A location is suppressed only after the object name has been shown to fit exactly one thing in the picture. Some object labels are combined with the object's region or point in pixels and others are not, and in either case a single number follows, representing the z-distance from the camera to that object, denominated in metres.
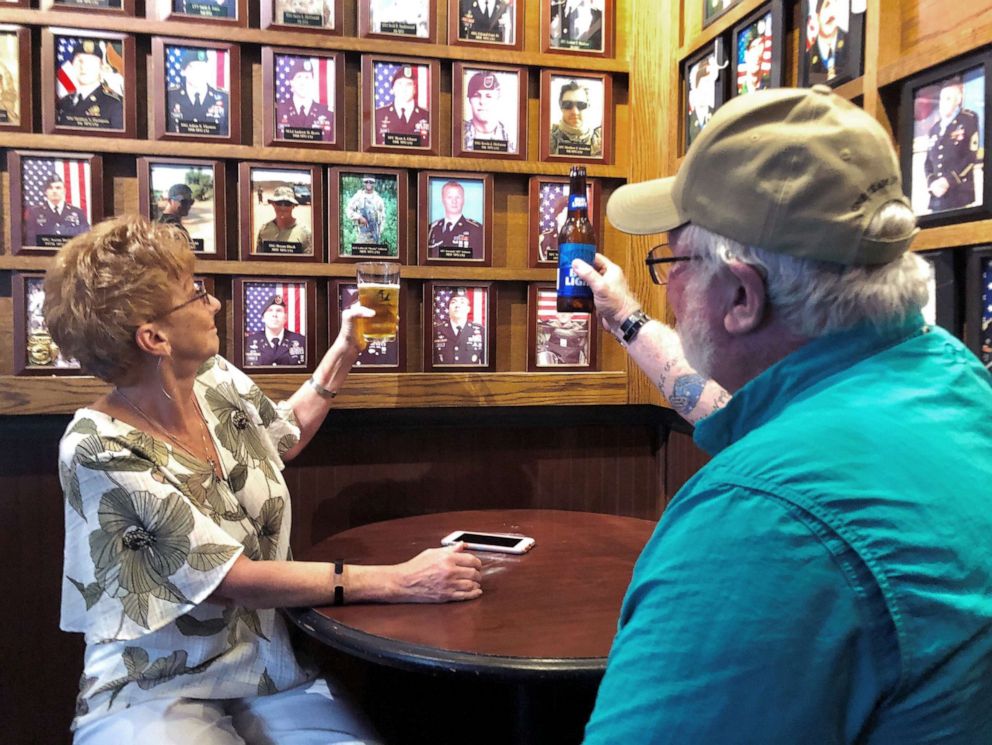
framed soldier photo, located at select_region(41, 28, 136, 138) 2.25
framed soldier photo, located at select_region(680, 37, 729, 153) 2.32
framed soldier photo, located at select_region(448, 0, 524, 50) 2.52
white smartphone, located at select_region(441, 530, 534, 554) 1.85
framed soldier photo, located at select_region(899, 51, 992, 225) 1.46
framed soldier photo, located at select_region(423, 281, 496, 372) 2.58
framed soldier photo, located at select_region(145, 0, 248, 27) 2.31
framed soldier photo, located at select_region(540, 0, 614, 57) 2.60
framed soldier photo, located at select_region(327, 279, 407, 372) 2.50
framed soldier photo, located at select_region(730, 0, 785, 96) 2.02
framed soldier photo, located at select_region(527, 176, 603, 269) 2.64
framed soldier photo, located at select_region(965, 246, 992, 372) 1.47
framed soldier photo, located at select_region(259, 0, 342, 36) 2.38
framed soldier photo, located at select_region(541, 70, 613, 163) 2.62
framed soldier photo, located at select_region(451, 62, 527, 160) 2.55
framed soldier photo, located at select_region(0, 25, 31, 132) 2.21
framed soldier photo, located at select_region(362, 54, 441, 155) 2.47
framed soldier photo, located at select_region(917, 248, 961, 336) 1.55
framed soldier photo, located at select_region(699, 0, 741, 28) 2.31
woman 1.50
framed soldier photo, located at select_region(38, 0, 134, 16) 2.25
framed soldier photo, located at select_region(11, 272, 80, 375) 2.27
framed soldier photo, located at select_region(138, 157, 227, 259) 2.35
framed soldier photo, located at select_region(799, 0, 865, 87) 1.77
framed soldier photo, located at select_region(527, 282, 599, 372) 2.66
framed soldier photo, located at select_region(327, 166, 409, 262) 2.48
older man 0.67
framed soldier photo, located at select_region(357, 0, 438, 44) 2.46
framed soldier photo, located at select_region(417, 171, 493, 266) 2.54
